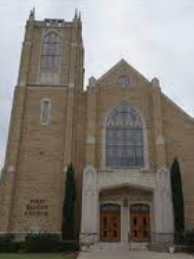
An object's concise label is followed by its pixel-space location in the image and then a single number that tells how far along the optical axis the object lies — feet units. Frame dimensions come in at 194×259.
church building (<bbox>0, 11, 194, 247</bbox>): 80.89
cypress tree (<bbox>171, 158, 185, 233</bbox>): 75.92
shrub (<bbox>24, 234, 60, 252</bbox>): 69.56
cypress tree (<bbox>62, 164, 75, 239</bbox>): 76.48
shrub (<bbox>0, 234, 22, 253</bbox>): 72.43
